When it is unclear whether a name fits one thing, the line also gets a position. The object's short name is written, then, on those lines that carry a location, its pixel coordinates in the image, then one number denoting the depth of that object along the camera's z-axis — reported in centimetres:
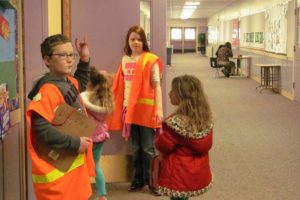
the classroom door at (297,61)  980
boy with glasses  210
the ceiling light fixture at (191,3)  2052
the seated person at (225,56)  1540
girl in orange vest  372
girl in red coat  272
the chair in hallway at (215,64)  1561
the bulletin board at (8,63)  212
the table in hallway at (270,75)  1148
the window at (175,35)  3798
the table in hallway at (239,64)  1504
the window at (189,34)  3769
